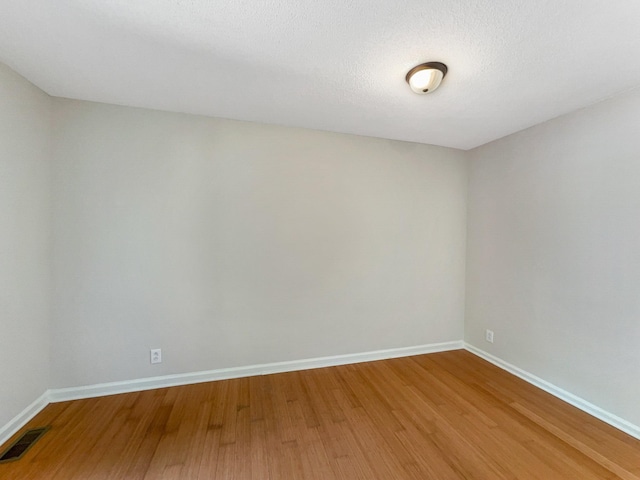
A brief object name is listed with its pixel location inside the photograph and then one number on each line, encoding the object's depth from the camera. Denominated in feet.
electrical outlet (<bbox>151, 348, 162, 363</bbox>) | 7.32
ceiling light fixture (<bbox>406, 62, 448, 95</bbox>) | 5.12
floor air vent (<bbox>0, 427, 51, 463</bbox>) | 5.04
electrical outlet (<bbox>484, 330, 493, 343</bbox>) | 9.18
